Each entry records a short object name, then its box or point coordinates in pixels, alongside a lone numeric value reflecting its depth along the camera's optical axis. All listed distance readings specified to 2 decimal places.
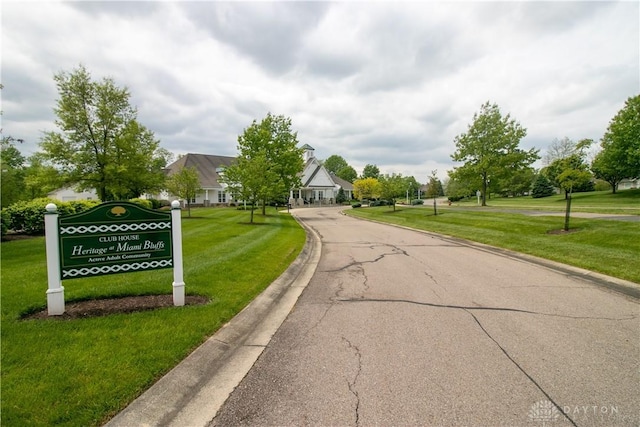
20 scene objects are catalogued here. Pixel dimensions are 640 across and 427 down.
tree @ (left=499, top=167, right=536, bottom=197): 64.31
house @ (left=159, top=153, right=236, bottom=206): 47.60
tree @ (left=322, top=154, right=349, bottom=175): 109.38
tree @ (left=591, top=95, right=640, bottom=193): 32.47
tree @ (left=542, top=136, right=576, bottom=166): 57.80
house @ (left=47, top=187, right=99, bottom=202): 41.44
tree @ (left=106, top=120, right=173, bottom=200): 22.33
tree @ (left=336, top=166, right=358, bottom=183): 98.06
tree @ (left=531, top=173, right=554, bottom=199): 55.56
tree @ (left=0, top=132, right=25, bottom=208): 14.69
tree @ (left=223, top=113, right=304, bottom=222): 20.16
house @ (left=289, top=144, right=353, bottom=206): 59.50
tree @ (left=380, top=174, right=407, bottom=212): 30.95
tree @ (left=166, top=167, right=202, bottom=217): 25.19
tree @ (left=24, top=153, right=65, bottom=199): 20.70
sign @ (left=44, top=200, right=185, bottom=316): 4.46
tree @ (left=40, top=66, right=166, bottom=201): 21.33
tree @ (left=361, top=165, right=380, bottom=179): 95.81
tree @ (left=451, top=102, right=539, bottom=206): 30.11
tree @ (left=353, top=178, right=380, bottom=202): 61.94
